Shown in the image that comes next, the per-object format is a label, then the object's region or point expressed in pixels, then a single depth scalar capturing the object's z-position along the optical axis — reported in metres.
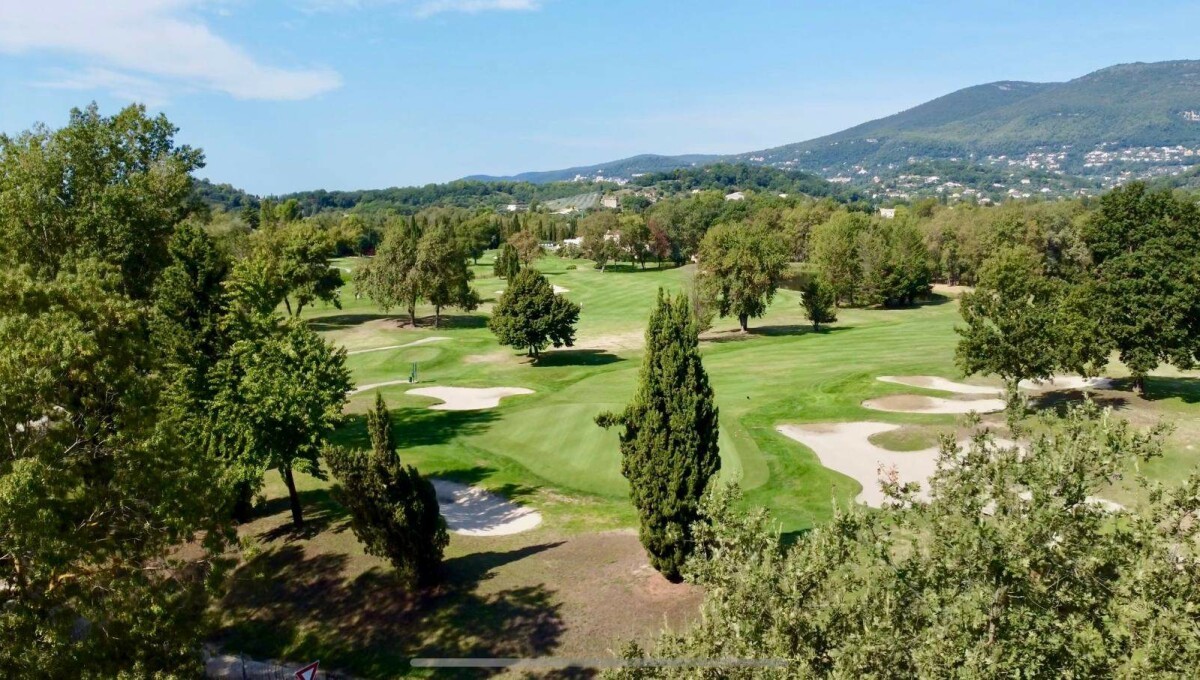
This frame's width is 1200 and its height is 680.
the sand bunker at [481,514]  24.59
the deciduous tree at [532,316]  53.81
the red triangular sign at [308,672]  14.20
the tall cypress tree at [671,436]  18.89
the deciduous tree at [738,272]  65.12
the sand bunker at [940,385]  40.81
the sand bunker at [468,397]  41.28
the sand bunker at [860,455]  28.55
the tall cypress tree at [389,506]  18.94
